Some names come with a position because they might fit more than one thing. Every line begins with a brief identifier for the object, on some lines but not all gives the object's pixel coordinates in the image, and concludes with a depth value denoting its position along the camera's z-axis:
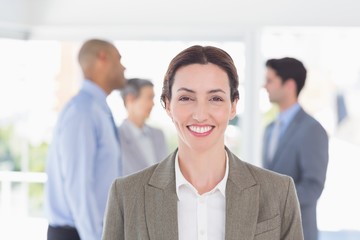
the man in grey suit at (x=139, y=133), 4.85
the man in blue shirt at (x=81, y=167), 3.53
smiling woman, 1.51
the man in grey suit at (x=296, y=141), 4.02
